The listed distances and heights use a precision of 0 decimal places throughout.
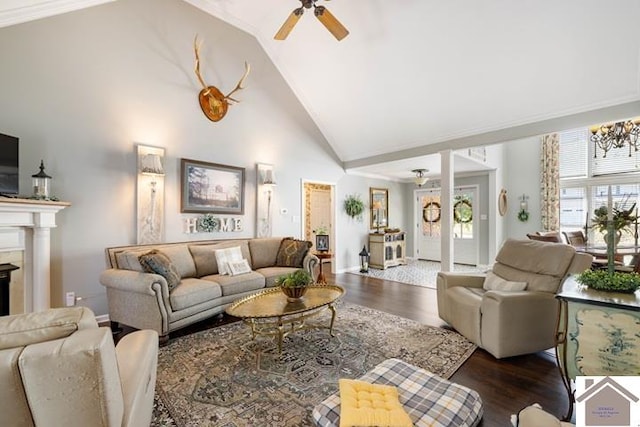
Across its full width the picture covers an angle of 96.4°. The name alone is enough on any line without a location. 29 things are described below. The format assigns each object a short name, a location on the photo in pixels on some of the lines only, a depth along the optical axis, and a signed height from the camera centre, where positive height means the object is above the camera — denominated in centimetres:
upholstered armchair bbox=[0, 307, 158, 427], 90 -51
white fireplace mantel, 290 -31
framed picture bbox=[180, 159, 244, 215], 431 +43
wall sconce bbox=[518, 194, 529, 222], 718 +9
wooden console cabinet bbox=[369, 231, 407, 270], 704 -89
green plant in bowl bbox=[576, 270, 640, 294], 178 -44
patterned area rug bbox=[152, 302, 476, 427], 188 -129
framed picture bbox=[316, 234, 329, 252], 539 -54
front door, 734 -30
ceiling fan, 292 +206
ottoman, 148 -105
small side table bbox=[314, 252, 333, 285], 530 -81
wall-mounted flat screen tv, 274 +49
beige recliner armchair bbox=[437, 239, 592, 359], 253 -85
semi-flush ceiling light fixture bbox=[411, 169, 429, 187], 665 +89
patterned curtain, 684 +70
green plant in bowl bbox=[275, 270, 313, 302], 280 -70
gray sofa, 286 -84
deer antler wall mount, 437 +186
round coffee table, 252 -86
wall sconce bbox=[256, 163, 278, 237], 515 +31
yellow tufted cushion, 134 -97
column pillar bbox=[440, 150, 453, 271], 482 +1
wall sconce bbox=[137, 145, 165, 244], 385 +28
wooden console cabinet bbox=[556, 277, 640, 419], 158 -71
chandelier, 444 +129
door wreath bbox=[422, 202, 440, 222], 797 +5
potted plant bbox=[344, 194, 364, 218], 681 +19
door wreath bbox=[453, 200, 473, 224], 742 +5
